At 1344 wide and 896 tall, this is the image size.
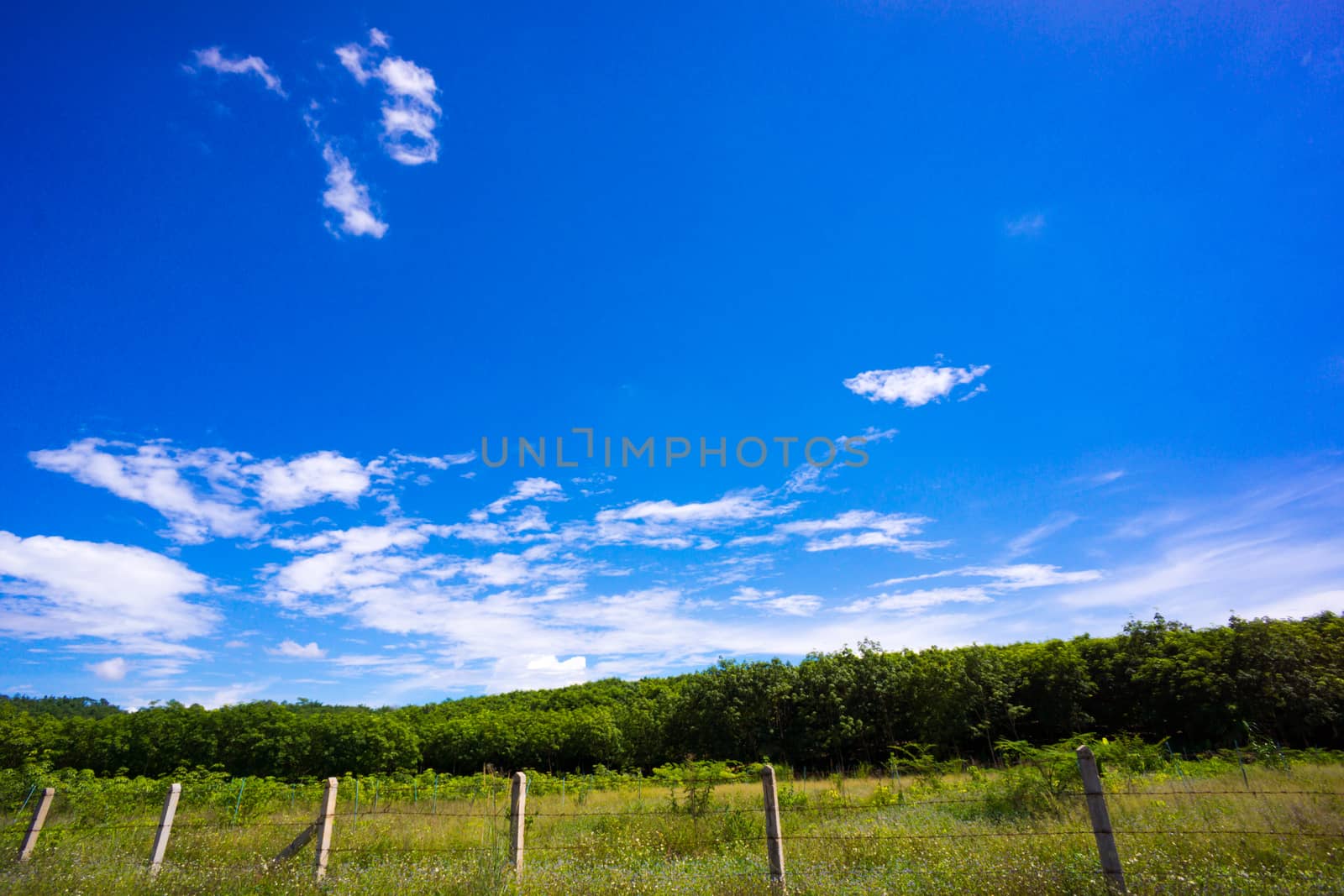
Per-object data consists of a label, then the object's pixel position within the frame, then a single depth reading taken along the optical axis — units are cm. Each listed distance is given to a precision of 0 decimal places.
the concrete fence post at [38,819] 931
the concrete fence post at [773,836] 648
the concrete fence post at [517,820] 719
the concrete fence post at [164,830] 809
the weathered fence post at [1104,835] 578
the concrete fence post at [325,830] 731
